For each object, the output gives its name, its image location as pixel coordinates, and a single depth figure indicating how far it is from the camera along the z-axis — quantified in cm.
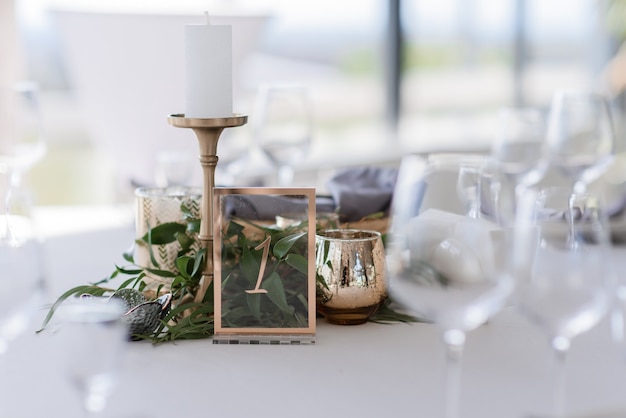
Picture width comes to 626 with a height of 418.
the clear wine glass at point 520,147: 175
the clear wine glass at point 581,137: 157
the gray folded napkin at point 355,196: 104
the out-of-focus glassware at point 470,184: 82
